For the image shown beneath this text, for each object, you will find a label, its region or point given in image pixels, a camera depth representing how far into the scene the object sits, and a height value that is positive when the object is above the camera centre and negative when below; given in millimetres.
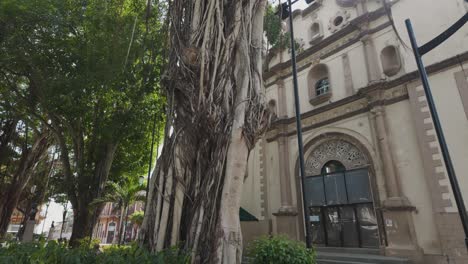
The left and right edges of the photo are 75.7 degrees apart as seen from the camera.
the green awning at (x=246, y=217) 12469 +824
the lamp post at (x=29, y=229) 13563 +381
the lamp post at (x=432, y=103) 3352 +1658
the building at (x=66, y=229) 46828 +1423
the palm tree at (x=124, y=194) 12681 +1783
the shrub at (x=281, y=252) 4340 -203
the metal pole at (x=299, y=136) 4883 +1721
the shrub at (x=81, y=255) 2303 -137
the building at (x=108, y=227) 42900 +1633
